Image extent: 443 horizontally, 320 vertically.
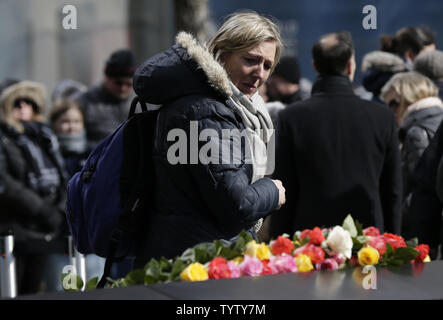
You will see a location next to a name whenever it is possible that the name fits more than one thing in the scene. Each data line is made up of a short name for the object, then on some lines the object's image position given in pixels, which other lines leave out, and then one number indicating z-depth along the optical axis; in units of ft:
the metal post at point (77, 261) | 31.04
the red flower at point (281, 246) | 21.74
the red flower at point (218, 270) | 18.85
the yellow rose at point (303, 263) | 20.31
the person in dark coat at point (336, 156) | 33.27
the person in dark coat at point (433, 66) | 42.93
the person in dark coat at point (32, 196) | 46.26
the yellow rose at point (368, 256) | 20.62
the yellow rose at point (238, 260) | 20.20
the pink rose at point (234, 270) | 19.01
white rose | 21.52
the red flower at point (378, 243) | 21.21
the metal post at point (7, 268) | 30.63
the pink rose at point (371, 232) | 23.11
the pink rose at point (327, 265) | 20.68
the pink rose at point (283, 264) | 19.84
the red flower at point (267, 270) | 19.63
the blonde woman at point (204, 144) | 21.12
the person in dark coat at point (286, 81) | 46.14
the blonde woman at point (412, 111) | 38.70
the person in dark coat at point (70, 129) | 49.90
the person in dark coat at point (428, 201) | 35.68
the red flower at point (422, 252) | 21.12
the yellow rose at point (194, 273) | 18.71
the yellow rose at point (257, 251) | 20.45
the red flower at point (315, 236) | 22.42
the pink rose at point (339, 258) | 21.27
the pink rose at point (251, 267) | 19.42
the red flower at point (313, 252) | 21.07
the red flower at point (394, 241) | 21.58
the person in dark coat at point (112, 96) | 54.85
